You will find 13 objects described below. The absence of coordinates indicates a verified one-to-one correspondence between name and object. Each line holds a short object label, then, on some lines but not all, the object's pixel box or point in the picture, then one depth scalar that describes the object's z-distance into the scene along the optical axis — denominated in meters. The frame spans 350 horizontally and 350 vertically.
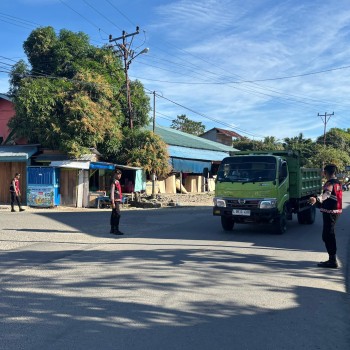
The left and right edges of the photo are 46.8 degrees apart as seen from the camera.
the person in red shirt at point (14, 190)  18.06
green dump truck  11.03
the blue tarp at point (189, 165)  29.05
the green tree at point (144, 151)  22.84
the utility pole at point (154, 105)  28.91
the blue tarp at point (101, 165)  19.76
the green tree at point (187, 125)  72.12
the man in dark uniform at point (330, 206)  7.55
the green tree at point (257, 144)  61.94
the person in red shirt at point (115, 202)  11.70
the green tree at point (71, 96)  20.44
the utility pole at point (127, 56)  24.75
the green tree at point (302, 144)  62.32
